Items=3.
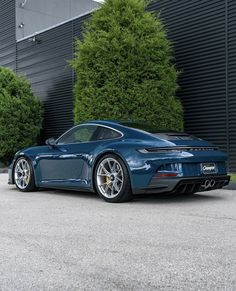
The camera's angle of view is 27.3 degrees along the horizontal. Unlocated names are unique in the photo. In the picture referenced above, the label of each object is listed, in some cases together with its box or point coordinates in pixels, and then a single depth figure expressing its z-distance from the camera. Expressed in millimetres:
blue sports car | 6680
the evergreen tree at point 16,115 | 16453
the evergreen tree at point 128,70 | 11734
